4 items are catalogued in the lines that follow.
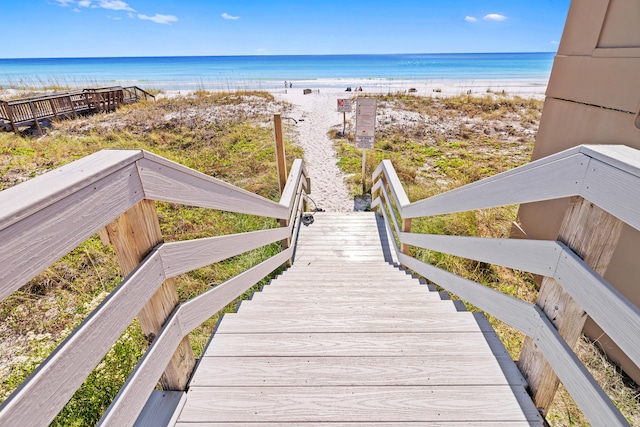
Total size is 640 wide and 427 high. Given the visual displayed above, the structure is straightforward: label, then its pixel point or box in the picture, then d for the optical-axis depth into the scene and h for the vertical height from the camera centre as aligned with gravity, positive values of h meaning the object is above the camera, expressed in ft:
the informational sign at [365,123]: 24.73 -3.76
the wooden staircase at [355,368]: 4.49 -4.40
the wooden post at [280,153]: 17.00 -4.02
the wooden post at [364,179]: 26.37 -8.32
